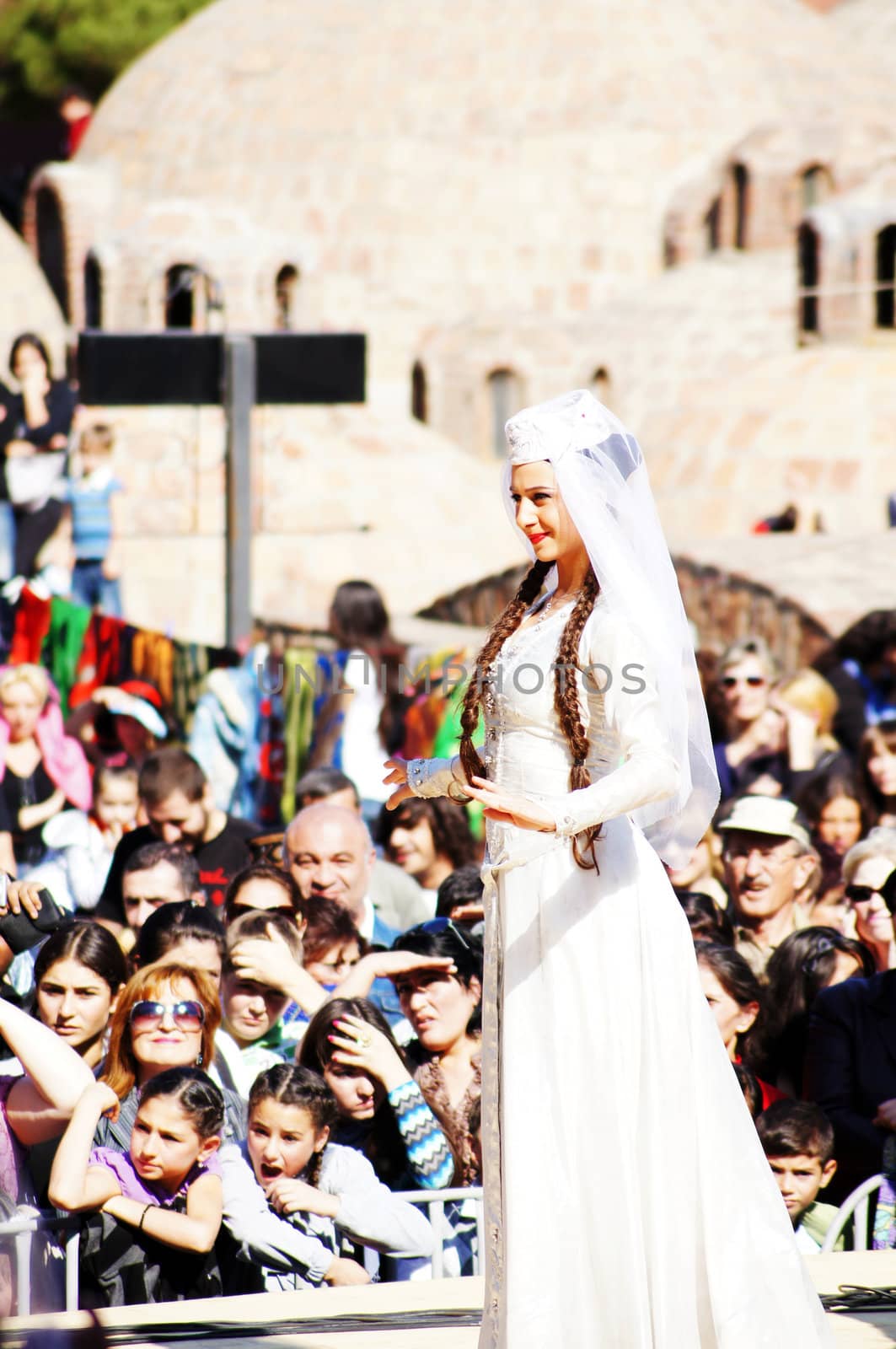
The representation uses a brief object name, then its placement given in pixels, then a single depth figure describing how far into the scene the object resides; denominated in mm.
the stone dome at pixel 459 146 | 80006
